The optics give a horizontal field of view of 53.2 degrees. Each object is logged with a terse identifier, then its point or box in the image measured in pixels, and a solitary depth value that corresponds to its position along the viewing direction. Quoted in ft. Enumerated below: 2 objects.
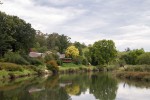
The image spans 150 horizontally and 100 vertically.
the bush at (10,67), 86.17
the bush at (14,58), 103.86
